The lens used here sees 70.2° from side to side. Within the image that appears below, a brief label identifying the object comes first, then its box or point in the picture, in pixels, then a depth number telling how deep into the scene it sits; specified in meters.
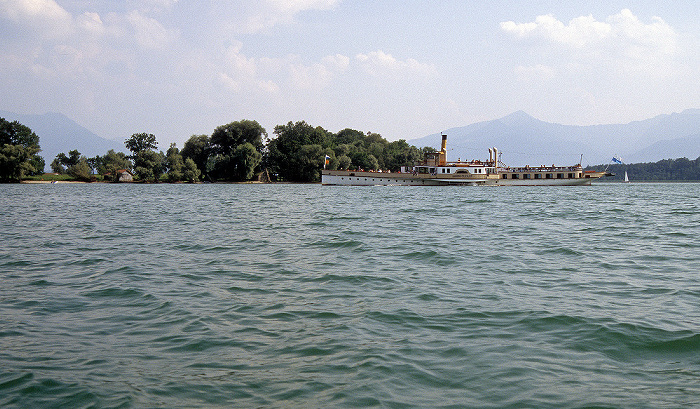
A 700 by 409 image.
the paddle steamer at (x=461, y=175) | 88.62
